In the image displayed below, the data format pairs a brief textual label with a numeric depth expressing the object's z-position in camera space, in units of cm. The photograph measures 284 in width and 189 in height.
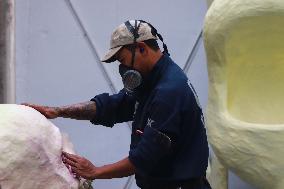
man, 364
